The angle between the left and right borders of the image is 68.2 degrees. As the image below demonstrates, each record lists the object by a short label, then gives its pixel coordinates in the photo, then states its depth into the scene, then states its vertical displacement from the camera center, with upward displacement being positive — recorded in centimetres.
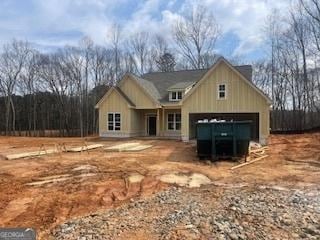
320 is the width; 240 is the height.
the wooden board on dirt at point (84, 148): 1302 -140
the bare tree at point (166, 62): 3296 +860
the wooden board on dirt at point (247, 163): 948 -172
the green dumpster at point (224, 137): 1050 -63
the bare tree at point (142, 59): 3422 +938
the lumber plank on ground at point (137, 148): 1299 -142
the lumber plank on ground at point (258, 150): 1232 -144
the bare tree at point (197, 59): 3049 +831
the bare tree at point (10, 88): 3015 +468
